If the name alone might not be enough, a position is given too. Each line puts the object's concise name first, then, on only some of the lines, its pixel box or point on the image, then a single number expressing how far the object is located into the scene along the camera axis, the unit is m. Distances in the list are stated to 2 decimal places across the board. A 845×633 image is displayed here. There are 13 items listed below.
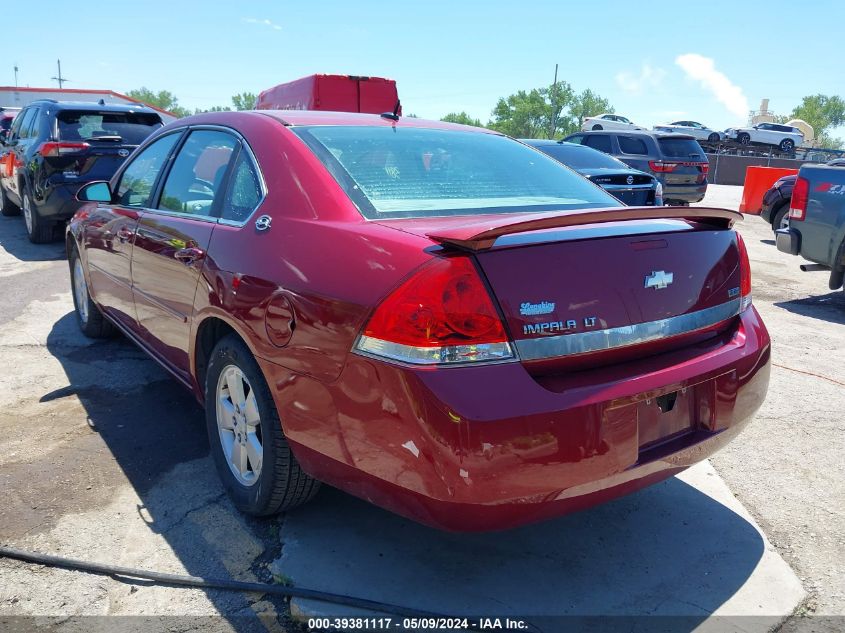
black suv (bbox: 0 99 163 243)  9.02
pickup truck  7.16
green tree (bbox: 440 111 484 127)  106.07
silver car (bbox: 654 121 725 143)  38.61
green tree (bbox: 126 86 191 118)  127.32
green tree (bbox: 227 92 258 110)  112.00
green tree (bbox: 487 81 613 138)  104.19
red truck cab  13.66
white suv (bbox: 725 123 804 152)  39.28
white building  43.91
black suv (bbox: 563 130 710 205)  14.65
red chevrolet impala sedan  2.08
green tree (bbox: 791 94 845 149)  105.94
